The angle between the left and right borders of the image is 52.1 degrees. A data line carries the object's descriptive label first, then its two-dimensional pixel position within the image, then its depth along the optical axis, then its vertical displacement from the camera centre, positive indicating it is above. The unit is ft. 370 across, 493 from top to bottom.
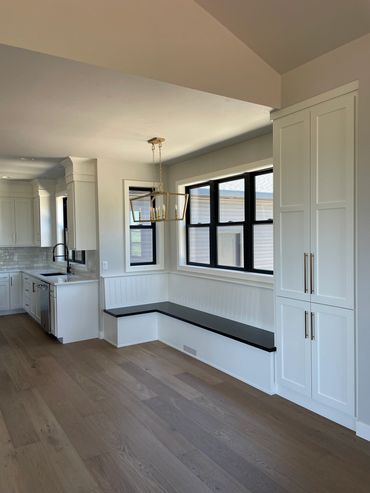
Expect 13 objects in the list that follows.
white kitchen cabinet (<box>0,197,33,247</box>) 23.98 +0.83
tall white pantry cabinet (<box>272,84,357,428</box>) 9.18 -0.65
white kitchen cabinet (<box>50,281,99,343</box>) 16.87 -3.54
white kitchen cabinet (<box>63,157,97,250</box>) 17.19 +1.45
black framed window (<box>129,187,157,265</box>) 18.57 -0.30
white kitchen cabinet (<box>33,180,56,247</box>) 23.27 +1.40
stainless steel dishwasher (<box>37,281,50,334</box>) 17.79 -3.41
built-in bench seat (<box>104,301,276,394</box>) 11.86 -4.01
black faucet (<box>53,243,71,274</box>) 21.18 -1.25
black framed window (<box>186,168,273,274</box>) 14.12 +0.31
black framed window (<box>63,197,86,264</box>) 20.34 -1.16
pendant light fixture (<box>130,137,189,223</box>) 18.34 +1.37
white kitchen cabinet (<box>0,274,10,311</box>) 23.13 -3.59
